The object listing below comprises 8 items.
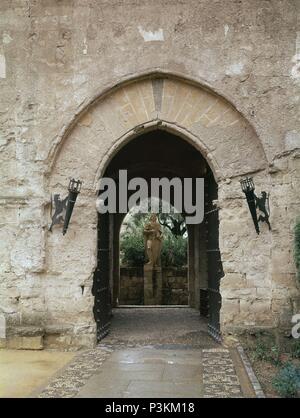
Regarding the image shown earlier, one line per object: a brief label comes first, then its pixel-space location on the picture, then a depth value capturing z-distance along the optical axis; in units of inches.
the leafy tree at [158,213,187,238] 820.9
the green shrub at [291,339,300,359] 240.4
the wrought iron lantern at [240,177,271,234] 252.1
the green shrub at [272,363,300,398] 167.0
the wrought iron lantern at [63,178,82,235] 260.8
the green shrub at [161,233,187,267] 721.0
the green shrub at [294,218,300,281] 242.8
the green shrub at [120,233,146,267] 715.4
